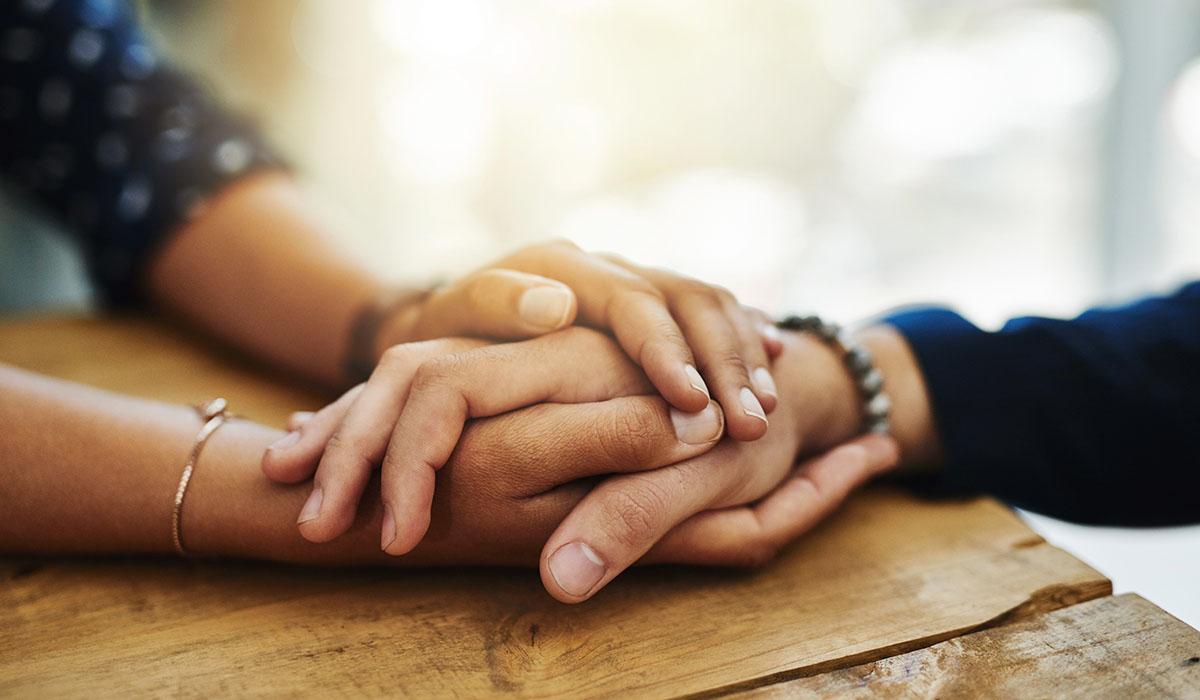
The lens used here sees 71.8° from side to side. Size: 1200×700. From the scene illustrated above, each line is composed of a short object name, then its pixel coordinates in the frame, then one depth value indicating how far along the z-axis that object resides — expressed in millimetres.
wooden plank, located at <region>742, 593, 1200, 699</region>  393
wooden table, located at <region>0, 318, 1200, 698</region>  402
